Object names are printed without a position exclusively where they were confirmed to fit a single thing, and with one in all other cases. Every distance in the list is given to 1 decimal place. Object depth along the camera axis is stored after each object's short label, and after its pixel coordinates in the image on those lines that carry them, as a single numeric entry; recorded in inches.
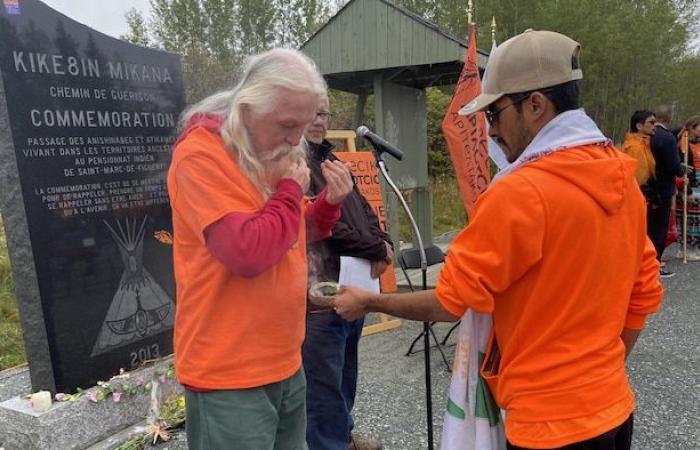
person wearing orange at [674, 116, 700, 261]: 293.0
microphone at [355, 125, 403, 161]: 106.0
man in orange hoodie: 50.9
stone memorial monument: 105.4
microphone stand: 93.0
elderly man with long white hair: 53.6
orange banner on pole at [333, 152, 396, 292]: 188.4
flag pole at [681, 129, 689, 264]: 287.7
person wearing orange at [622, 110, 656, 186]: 248.7
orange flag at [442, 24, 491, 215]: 195.8
